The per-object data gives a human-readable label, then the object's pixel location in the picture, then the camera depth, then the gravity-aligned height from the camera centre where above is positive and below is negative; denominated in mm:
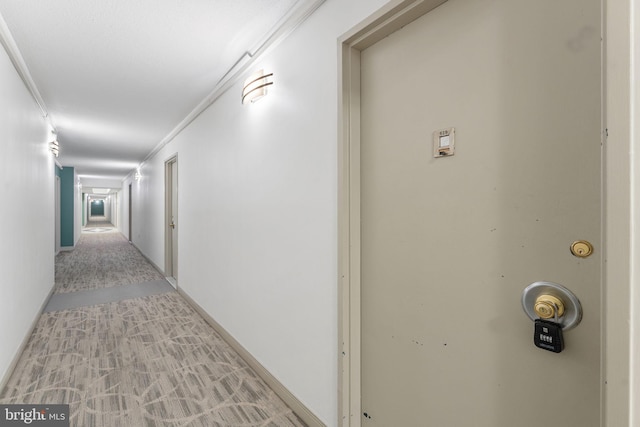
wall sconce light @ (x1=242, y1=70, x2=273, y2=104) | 2263 +978
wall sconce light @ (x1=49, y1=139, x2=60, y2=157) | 4375 +963
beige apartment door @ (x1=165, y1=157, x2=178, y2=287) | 5492 -131
